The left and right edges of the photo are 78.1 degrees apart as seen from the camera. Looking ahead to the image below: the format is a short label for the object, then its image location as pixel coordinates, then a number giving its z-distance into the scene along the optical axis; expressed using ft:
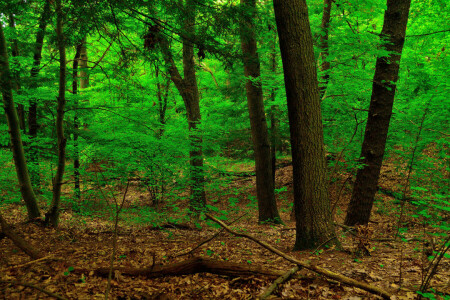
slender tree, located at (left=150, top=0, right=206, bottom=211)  17.18
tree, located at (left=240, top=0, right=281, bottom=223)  26.99
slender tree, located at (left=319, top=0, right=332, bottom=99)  32.69
